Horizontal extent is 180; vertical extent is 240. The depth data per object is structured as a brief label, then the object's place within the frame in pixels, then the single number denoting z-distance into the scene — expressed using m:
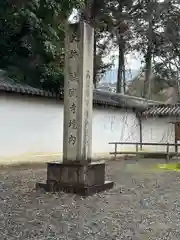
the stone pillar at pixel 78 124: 6.51
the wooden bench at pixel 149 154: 13.35
